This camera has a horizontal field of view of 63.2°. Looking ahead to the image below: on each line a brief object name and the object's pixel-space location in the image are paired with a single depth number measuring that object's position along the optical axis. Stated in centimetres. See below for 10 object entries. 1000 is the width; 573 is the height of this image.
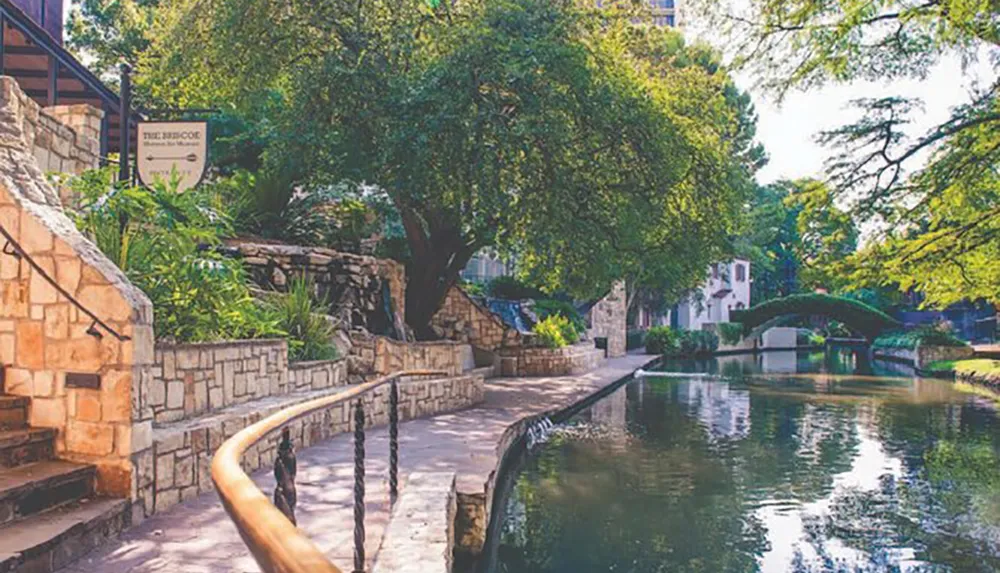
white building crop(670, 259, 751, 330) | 4862
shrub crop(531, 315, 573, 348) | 1978
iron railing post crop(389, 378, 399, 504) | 559
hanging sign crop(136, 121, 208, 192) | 880
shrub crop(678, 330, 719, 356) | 3689
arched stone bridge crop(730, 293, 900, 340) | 4528
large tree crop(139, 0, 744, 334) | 1237
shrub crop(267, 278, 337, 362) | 961
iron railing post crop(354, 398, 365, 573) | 366
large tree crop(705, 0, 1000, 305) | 1181
